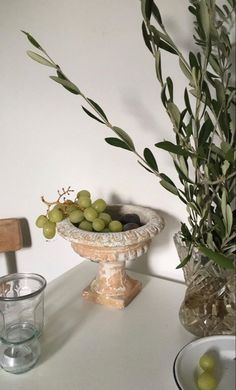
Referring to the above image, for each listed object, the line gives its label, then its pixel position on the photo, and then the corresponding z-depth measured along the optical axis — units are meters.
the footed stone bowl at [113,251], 0.73
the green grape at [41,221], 0.86
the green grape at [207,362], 0.57
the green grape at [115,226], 0.77
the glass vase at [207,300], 0.64
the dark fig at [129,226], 0.78
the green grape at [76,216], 0.79
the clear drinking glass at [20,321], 0.62
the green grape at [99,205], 0.81
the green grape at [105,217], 0.80
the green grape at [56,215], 0.82
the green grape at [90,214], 0.79
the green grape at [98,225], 0.77
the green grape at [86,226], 0.79
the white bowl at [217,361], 0.56
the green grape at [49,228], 0.84
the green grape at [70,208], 0.82
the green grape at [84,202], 0.81
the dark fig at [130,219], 0.82
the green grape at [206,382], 0.54
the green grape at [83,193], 0.83
